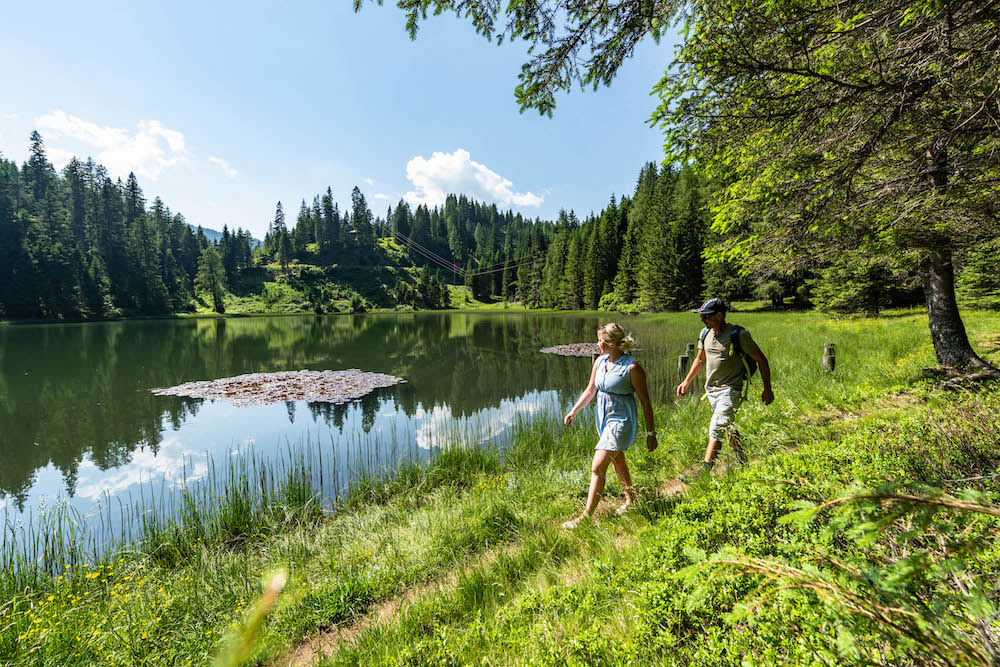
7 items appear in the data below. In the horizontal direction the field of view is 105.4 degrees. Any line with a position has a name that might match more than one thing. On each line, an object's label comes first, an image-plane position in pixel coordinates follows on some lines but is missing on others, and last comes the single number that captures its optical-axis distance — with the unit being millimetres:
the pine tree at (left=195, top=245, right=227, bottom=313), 88750
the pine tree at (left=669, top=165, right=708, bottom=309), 47281
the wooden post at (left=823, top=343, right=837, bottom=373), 10844
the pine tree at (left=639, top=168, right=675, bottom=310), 48781
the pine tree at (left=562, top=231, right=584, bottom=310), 70375
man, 5098
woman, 4309
